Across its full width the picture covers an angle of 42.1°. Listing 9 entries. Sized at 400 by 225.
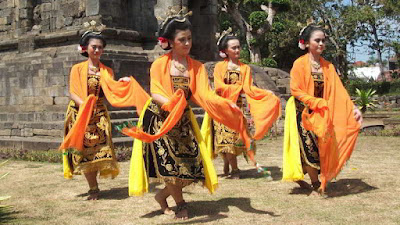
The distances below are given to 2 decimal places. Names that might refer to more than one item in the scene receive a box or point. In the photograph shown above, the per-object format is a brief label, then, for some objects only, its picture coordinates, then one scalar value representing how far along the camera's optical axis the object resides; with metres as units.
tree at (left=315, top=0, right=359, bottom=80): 37.91
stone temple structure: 12.33
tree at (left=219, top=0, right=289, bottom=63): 31.67
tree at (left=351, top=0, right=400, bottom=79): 36.97
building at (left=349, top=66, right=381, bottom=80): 66.97
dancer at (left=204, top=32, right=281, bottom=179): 7.80
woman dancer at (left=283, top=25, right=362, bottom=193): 6.23
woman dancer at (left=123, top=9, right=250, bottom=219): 5.30
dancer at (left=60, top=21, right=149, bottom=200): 6.55
